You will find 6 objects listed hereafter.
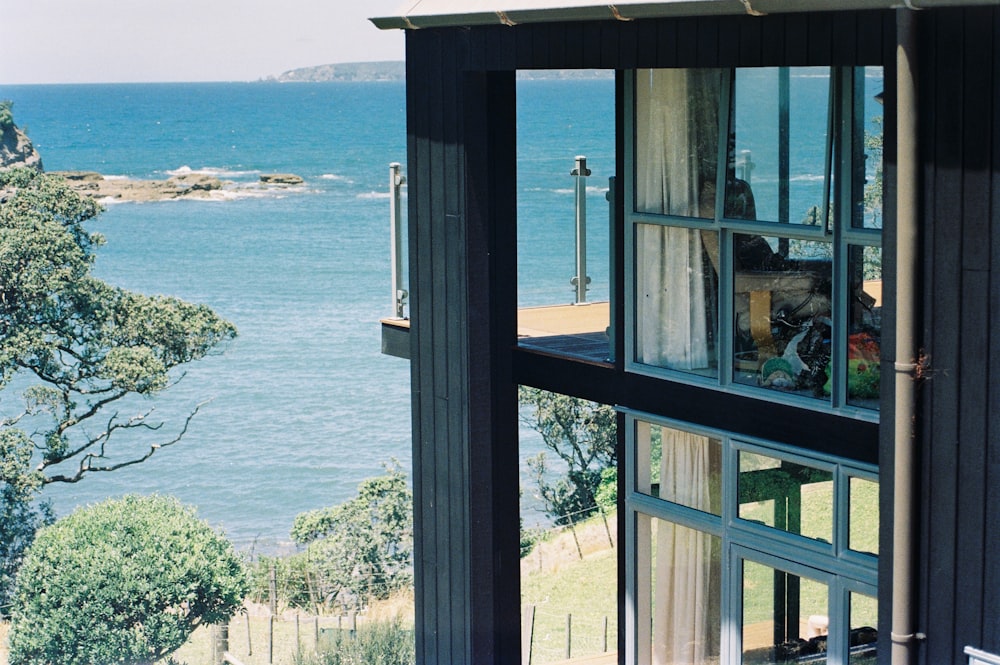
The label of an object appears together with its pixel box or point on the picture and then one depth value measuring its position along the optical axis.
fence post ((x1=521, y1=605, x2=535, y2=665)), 20.23
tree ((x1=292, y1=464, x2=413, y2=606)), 26.86
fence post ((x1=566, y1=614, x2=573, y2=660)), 21.41
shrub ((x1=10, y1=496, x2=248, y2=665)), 21.78
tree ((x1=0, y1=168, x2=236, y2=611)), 24.30
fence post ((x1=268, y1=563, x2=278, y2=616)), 25.04
